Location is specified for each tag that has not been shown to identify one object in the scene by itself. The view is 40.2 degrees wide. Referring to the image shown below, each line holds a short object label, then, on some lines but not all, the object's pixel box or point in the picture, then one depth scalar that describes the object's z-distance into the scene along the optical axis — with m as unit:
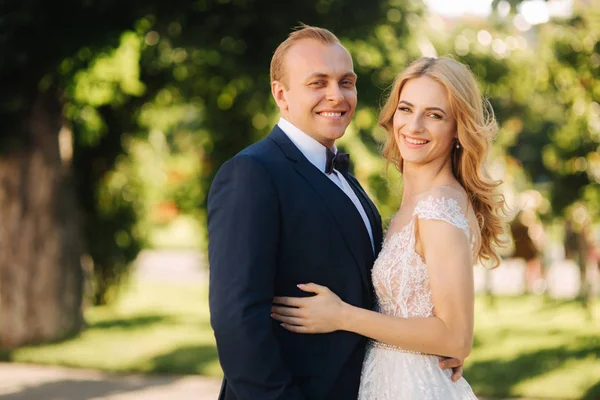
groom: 2.55
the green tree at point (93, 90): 7.95
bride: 2.84
